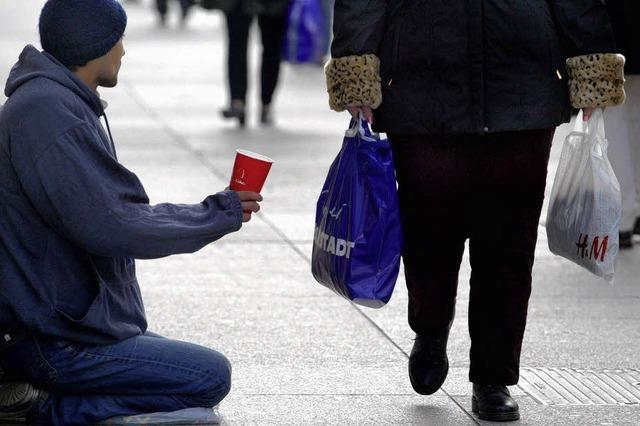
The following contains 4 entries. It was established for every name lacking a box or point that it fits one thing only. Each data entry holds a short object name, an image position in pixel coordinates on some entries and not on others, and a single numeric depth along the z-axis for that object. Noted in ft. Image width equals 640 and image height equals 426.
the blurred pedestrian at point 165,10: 163.53
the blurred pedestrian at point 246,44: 75.41
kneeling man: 26.37
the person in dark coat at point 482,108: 29.07
